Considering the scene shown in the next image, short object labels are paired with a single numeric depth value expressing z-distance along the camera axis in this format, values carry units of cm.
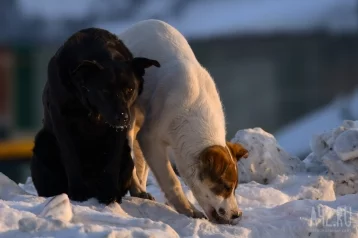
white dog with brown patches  1366
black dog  1296
